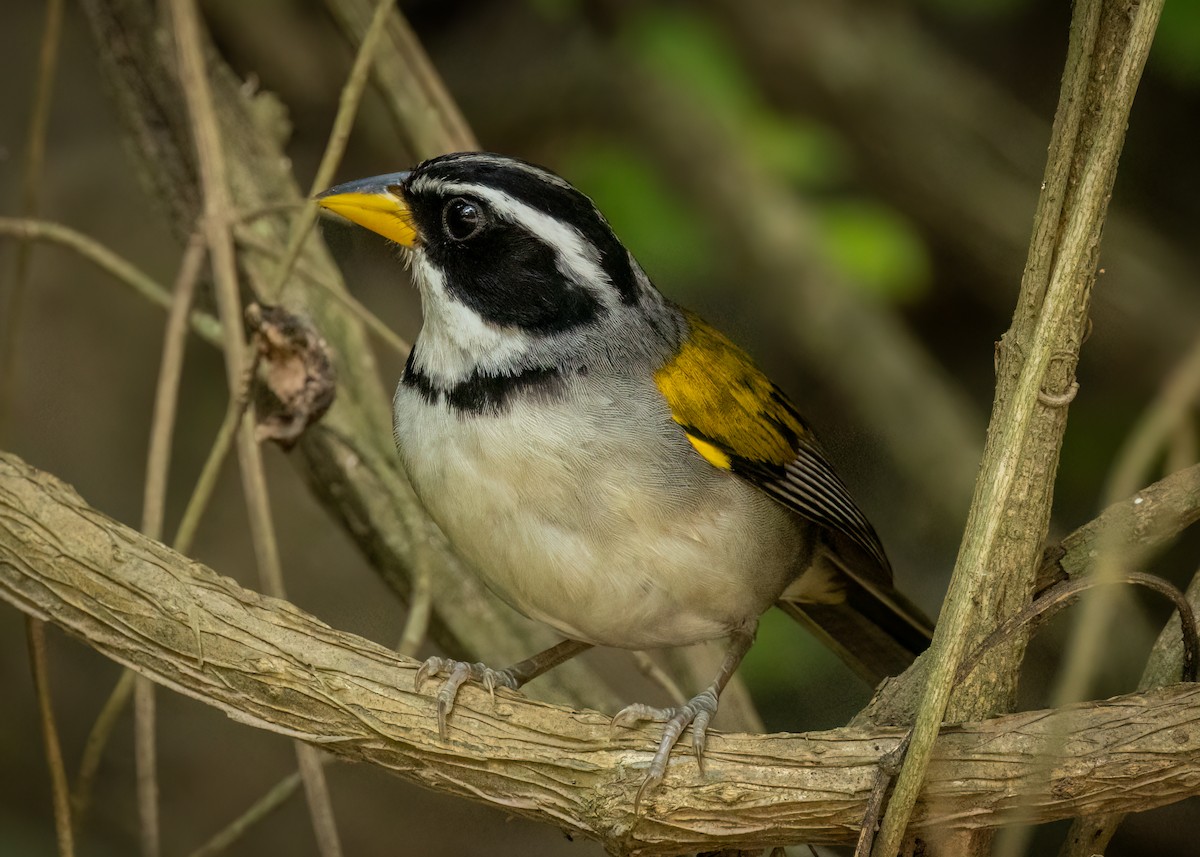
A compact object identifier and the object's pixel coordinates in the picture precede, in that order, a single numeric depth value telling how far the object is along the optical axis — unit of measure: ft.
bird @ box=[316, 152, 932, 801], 22.31
